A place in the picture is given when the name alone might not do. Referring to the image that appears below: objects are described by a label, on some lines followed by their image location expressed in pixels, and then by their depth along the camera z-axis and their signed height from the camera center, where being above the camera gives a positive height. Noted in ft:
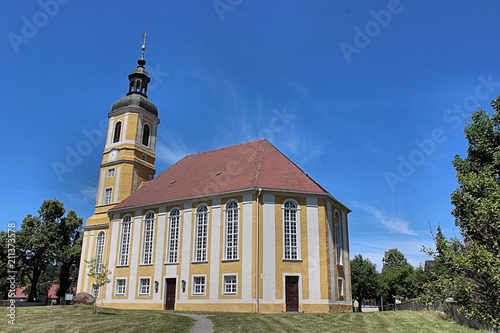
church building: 82.17 +7.68
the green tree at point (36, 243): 129.18 +9.47
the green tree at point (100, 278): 65.82 -1.10
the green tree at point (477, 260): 33.91 +1.45
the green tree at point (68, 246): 134.62 +9.06
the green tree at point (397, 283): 176.79 -3.78
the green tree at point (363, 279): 160.56 -1.84
